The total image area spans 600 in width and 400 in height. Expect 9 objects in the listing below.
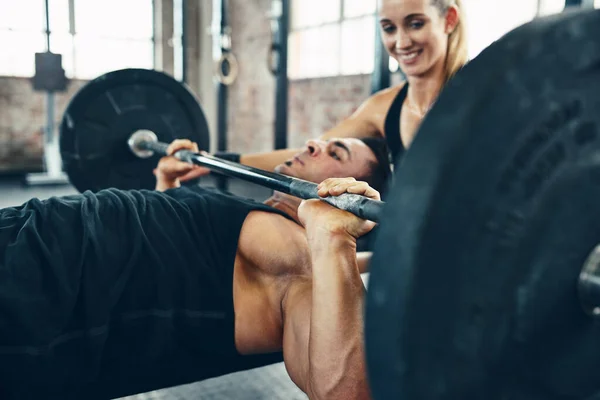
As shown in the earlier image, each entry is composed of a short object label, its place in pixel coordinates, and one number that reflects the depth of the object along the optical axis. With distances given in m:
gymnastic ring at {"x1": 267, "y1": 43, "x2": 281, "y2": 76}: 4.41
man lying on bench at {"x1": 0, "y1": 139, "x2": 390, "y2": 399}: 1.11
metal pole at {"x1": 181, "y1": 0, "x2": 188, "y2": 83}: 6.06
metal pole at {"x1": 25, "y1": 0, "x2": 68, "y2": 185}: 5.61
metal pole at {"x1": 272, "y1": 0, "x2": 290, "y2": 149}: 4.34
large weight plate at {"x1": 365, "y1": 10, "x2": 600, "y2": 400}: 0.60
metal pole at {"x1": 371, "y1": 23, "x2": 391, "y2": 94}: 3.70
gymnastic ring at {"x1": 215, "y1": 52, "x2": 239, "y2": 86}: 5.15
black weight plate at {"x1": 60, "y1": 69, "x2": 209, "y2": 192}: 2.51
